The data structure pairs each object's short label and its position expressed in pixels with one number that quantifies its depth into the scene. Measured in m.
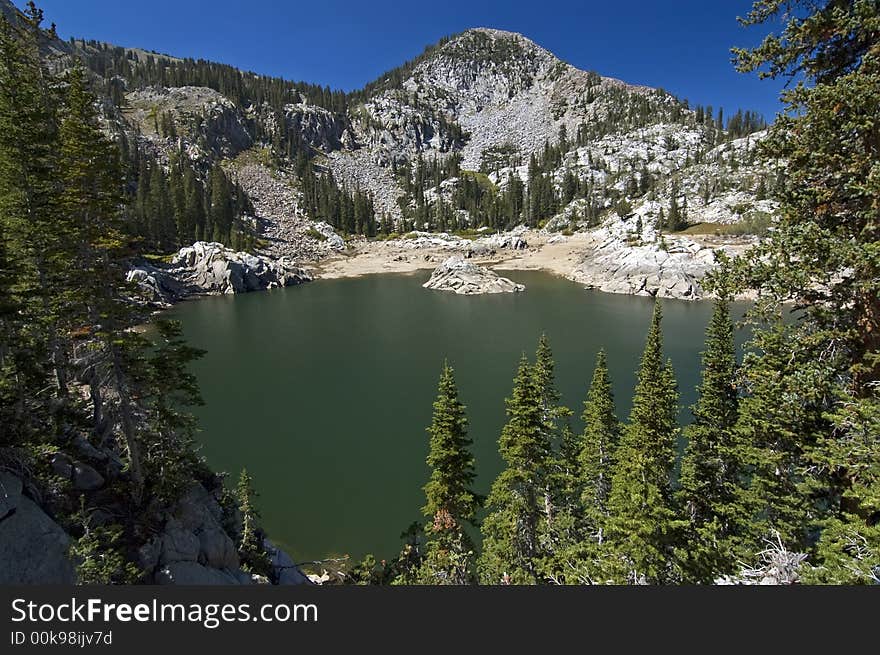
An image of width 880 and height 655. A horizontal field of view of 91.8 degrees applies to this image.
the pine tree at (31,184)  14.92
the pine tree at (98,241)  14.27
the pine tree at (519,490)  18.22
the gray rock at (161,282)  87.38
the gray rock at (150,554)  13.89
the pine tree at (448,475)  19.39
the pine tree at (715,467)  15.84
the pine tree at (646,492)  13.68
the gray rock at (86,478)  14.46
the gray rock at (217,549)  15.95
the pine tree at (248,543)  18.30
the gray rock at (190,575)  14.12
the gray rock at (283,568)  19.22
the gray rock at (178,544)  14.71
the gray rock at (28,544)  10.20
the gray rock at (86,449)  15.56
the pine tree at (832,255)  7.77
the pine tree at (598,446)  21.30
